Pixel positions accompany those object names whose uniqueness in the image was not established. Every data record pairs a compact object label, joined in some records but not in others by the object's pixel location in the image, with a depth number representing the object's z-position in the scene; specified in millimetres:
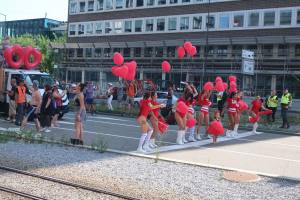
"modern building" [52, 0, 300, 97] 43938
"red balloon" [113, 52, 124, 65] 16323
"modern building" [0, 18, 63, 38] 104562
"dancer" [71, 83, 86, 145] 13578
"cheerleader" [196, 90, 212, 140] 16203
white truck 20188
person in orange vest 17656
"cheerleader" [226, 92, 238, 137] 17125
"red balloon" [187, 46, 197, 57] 17812
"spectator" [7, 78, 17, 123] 18609
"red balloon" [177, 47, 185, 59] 17781
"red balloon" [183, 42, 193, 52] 17875
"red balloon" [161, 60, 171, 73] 17919
